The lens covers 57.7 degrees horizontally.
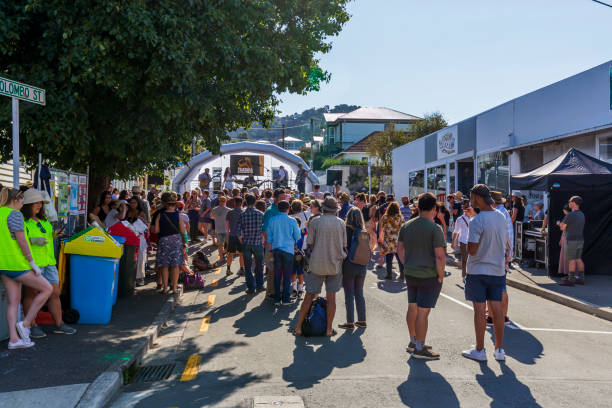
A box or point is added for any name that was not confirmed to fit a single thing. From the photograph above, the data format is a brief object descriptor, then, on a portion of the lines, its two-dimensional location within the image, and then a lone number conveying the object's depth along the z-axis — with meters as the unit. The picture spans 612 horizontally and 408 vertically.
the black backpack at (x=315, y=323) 7.56
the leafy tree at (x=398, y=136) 48.28
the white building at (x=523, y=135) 15.12
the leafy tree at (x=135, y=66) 8.23
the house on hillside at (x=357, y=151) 65.18
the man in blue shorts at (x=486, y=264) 6.45
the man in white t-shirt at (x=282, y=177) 34.62
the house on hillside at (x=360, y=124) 70.69
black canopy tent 12.82
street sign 6.74
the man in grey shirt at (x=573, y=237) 11.80
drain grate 6.05
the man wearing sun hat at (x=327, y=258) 7.60
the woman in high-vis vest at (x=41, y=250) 6.83
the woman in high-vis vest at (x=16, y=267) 6.41
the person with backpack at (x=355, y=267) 7.79
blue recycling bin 7.98
